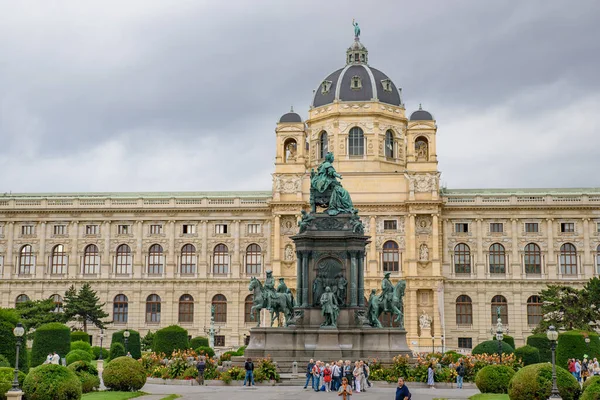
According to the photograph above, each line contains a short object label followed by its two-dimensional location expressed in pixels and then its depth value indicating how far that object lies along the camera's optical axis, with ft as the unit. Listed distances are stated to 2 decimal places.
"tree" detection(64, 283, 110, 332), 269.03
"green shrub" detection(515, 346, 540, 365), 155.94
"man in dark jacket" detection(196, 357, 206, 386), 126.87
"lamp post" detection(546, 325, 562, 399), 87.35
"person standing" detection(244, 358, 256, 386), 122.01
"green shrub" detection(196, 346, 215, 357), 182.35
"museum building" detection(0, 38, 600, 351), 287.28
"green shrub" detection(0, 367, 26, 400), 92.43
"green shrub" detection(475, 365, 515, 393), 111.65
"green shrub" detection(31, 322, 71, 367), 166.81
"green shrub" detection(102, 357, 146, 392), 113.60
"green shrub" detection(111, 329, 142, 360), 214.48
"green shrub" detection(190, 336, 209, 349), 226.54
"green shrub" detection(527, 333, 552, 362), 182.87
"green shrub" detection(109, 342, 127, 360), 186.72
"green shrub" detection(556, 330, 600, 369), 157.48
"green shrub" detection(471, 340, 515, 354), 168.76
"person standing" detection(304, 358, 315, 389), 119.24
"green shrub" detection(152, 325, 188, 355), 194.08
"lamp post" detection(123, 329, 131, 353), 177.78
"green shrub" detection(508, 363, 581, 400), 91.66
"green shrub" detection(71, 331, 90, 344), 224.33
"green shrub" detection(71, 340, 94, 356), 202.30
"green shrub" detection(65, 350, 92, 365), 160.45
